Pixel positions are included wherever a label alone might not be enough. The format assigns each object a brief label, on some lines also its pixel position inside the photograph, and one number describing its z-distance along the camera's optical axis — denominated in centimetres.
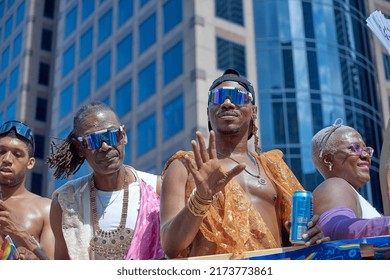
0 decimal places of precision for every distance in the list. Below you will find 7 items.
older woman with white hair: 347
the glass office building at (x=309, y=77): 2345
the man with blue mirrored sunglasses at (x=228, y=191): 345
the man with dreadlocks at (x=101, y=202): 432
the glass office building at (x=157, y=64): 2266
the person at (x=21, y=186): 470
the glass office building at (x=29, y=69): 3538
